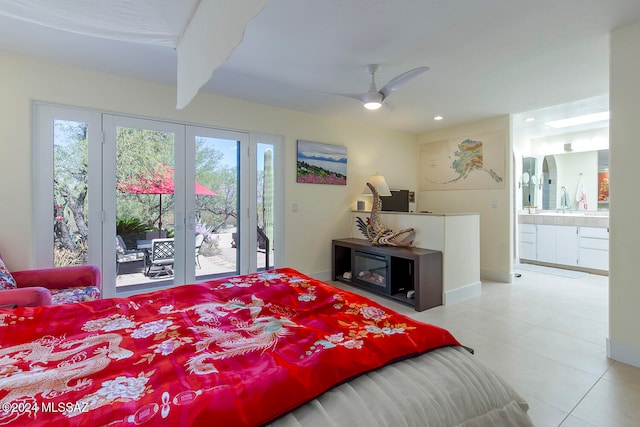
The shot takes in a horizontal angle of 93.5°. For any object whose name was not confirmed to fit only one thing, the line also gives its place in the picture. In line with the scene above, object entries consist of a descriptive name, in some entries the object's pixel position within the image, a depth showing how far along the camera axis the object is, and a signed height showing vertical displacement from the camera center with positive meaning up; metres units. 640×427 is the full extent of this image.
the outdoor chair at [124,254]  3.25 -0.45
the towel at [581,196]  5.74 +0.32
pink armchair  2.34 -0.58
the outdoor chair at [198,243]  3.68 -0.37
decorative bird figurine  4.04 -0.26
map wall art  4.66 +0.85
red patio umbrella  3.30 +0.34
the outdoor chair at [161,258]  3.43 -0.52
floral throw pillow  2.28 -0.52
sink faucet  5.97 +0.26
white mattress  0.88 -0.60
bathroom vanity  4.98 -0.47
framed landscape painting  4.41 +0.76
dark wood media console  3.48 -0.76
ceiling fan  2.62 +1.11
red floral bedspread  0.81 -0.52
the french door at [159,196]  3.00 +0.20
